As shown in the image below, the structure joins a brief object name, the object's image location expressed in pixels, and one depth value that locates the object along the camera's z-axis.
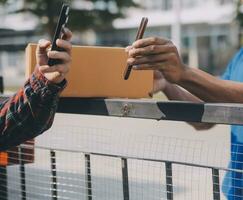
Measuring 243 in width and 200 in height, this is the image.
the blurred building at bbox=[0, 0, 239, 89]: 36.64
